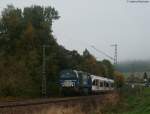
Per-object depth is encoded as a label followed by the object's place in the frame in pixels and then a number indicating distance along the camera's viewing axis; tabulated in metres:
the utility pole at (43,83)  65.19
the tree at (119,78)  141.00
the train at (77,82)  59.59
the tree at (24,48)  66.12
